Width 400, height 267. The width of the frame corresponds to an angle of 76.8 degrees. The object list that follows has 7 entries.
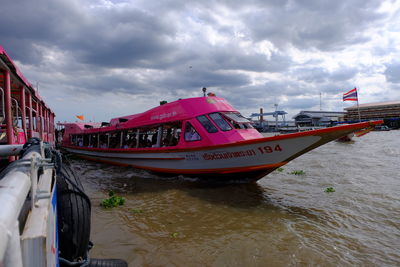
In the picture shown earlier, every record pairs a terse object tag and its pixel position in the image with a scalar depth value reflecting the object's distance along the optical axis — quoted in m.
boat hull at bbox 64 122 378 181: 6.37
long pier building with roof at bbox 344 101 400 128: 71.56
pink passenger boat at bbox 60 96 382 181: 6.61
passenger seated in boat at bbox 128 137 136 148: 12.52
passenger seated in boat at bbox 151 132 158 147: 11.20
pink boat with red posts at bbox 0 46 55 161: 2.81
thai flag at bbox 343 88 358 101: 30.48
